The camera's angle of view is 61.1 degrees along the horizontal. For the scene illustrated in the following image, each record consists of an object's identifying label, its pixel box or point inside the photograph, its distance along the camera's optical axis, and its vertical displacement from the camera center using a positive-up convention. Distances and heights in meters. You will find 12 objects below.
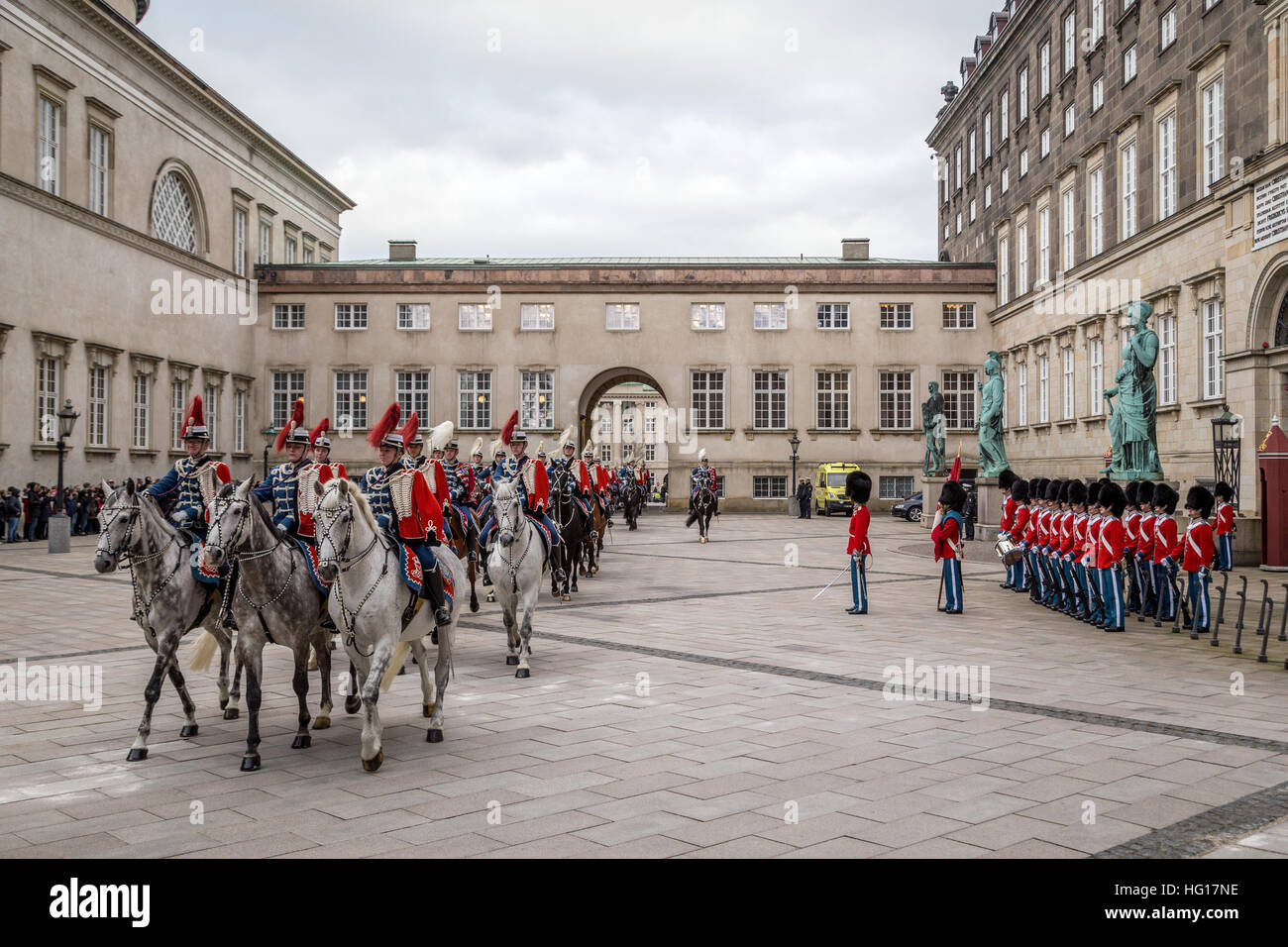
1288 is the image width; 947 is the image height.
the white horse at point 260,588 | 7.28 -0.76
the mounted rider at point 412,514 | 8.11 -0.26
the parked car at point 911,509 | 45.59 -1.36
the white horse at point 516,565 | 10.64 -0.88
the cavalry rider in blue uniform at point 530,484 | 11.99 -0.07
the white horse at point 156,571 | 7.81 -0.67
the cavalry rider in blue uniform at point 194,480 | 8.69 +0.00
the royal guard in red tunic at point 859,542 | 15.47 -0.92
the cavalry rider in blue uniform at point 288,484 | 8.50 -0.04
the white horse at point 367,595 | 7.17 -0.81
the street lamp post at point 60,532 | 27.60 -1.32
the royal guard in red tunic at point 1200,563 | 13.49 -1.10
